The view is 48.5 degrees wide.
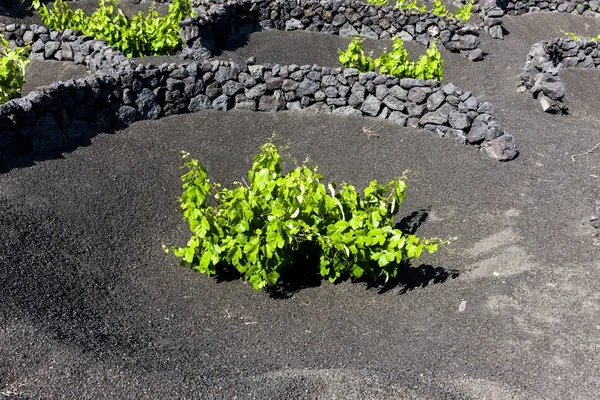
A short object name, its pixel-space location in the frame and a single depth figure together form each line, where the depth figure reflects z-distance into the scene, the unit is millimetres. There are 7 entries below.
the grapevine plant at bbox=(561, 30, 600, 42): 15560
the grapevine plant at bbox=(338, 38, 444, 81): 11812
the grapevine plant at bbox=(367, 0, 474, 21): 16594
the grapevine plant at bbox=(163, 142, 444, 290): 6367
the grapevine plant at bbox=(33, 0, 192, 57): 13234
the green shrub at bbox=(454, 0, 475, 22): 17578
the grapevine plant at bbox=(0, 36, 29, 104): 9352
